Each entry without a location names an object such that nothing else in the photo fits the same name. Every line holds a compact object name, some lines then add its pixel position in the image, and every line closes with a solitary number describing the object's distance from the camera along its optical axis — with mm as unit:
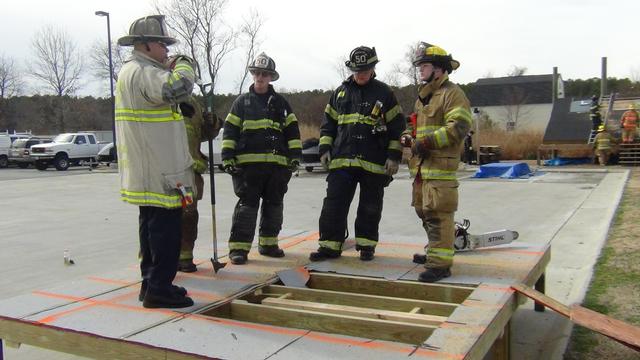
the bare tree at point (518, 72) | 56684
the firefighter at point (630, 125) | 21439
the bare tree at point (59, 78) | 50062
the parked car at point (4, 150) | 32750
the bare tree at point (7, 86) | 54812
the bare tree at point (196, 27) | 34469
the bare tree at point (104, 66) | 45250
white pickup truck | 29375
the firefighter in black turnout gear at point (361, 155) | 4930
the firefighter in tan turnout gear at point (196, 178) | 4691
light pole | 30606
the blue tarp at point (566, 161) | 23531
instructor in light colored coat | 3504
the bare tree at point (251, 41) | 36562
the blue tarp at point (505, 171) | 18609
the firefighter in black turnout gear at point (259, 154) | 5078
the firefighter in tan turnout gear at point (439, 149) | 4246
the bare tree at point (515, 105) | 47969
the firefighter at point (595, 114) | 22672
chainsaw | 5125
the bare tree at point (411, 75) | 36184
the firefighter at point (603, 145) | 21859
